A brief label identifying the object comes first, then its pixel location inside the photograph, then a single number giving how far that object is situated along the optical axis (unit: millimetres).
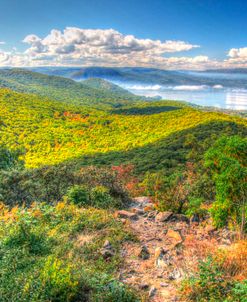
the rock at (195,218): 8303
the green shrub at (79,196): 9570
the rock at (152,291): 4575
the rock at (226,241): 6105
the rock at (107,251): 5780
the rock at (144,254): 5941
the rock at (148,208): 10219
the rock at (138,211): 9734
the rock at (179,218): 8467
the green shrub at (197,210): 8242
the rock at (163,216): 8586
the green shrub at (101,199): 9656
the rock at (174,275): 4992
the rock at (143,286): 4809
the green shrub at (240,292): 3629
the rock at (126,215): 8734
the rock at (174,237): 6489
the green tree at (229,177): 5371
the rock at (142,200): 11761
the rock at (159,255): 5547
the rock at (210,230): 6941
